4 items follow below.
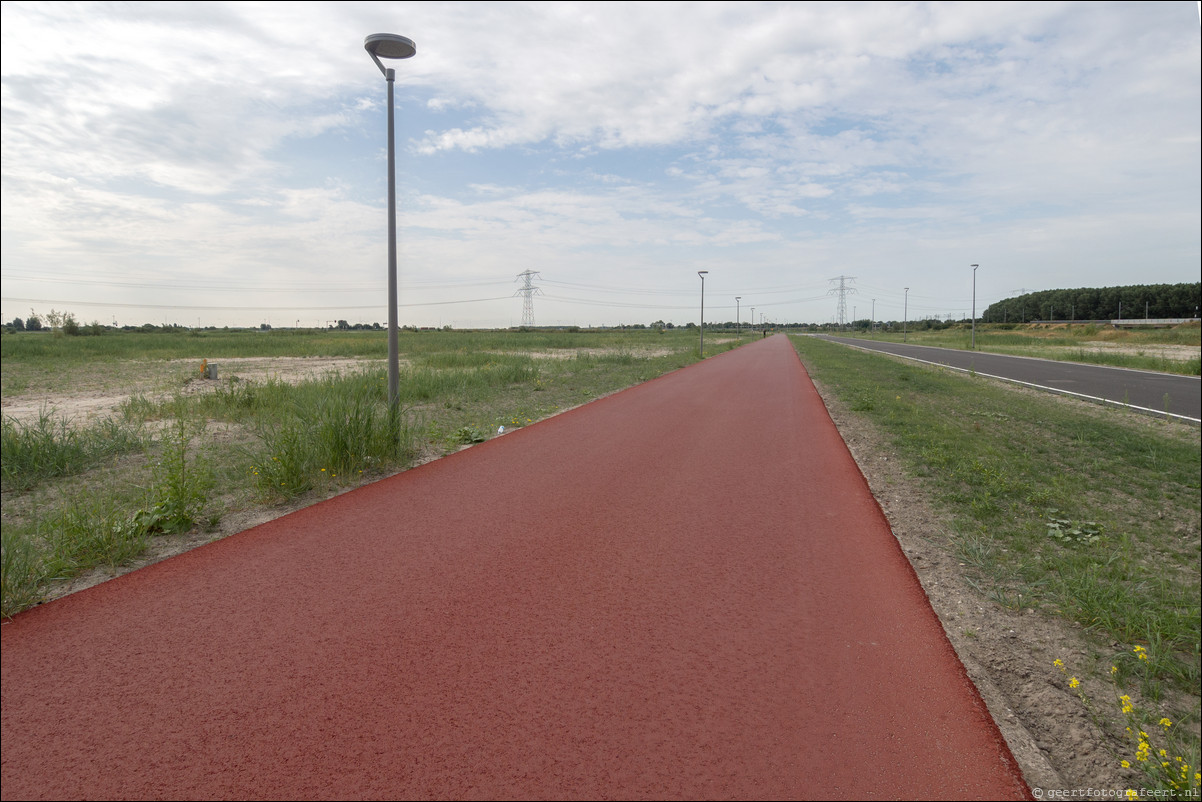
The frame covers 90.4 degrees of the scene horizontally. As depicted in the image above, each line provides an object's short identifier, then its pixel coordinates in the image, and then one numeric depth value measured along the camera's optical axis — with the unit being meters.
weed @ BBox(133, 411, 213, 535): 5.08
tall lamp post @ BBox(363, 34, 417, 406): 7.87
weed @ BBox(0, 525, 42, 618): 3.66
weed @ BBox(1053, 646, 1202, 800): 2.29
